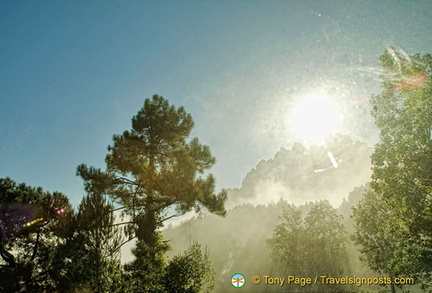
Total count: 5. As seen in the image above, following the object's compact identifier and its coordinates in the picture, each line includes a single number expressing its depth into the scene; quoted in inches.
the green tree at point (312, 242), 1432.1
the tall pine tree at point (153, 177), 519.5
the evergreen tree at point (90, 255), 386.3
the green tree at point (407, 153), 404.2
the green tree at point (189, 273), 509.0
